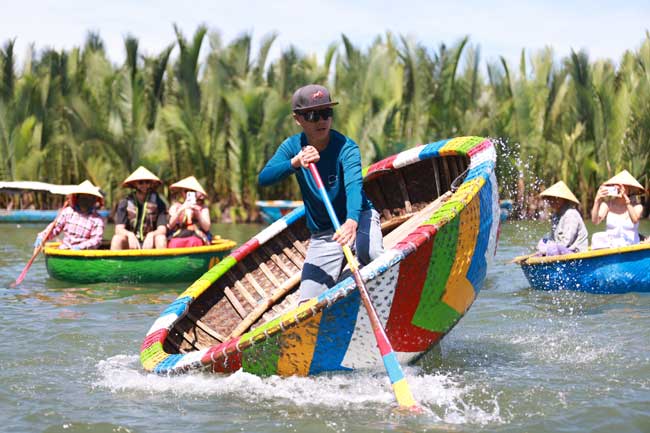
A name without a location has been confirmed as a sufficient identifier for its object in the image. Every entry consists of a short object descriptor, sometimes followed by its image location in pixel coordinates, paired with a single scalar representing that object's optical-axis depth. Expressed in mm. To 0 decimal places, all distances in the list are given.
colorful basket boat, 10203
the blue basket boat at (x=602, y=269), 17906
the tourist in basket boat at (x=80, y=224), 21484
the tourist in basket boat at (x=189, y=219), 21297
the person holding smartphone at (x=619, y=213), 19172
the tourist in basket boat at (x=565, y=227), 19203
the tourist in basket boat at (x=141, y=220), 21187
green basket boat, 20391
